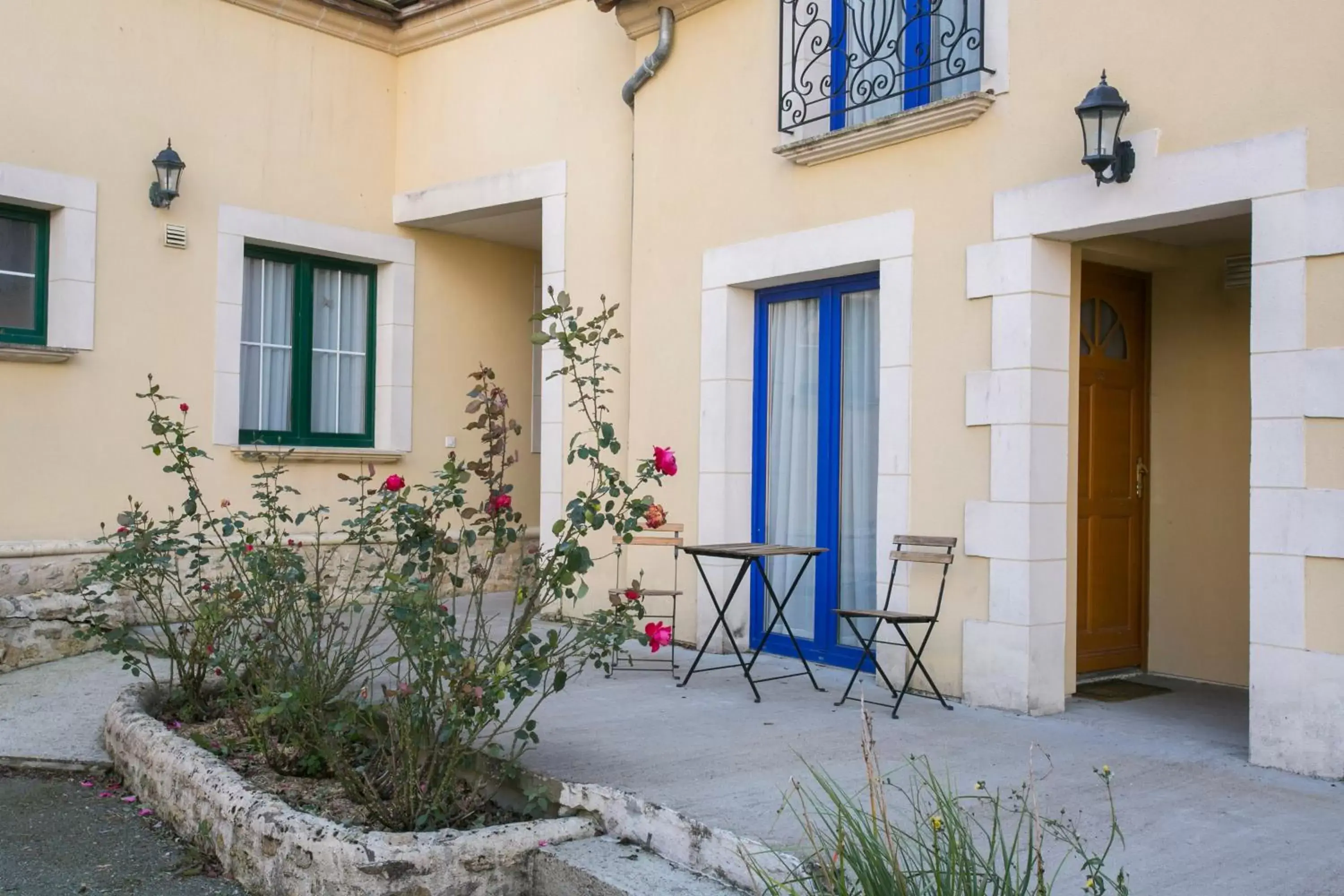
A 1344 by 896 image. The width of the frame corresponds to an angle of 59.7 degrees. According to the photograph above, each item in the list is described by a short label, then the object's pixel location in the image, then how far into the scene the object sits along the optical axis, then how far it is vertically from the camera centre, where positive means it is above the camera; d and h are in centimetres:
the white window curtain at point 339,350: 878 +85
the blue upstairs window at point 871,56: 569 +214
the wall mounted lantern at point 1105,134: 474 +139
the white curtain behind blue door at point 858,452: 629 +9
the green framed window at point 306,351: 838 +82
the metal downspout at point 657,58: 710 +250
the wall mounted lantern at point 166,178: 748 +182
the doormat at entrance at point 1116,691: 576 -110
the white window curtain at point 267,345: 834 +84
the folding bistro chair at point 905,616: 516 -65
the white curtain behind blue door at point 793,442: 662 +15
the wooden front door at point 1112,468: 611 +3
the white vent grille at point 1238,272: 590 +102
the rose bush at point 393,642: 369 -65
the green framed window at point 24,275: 716 +113
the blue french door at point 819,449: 634 +11
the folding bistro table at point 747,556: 548 -42
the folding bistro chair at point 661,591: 634 -66
